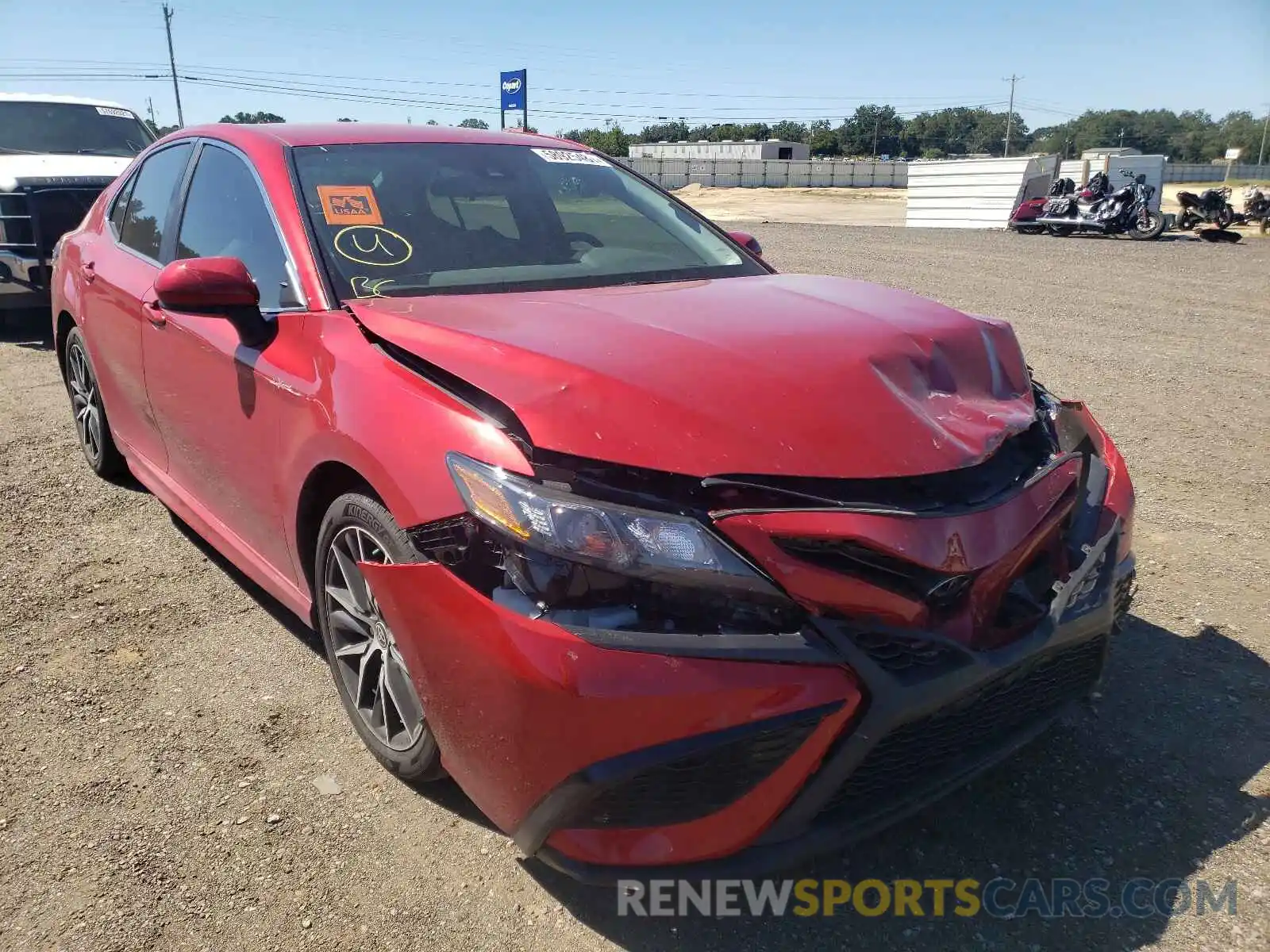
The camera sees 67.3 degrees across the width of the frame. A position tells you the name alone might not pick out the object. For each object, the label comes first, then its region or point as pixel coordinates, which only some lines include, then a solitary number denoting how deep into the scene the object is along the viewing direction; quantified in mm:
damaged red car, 1759
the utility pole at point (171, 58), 60300
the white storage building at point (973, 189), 22328
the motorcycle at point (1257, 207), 21875
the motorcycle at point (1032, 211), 20359
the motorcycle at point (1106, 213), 19000
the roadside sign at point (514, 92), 27750
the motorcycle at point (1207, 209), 20625
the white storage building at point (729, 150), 79562
